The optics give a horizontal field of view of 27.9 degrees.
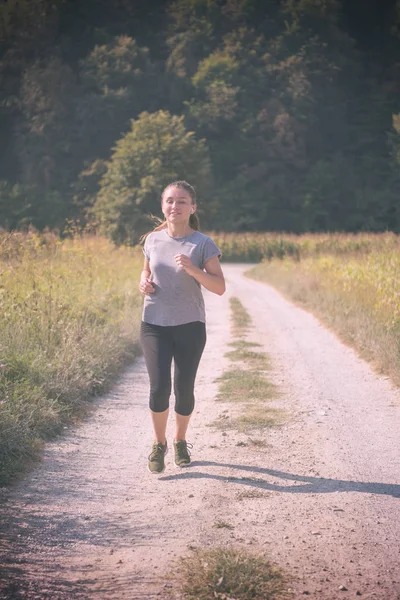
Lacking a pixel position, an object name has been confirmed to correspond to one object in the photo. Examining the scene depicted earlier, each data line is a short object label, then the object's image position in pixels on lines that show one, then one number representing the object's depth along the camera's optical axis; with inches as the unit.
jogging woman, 222.8
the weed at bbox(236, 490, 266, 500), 199.0
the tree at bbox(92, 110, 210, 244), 1772.9
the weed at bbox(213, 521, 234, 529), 176.7
